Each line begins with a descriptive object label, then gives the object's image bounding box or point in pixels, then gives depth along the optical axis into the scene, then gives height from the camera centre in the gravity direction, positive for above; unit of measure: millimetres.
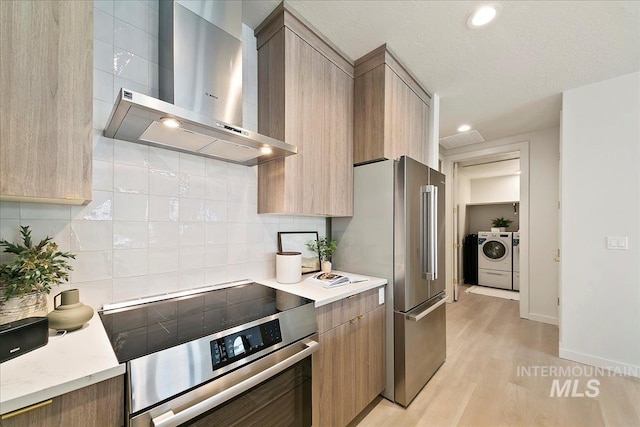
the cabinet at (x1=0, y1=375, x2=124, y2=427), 650 -519
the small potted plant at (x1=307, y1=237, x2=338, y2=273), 2152 -278
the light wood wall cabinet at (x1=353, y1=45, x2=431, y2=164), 2010 +860
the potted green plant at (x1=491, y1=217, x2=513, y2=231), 5808 -197
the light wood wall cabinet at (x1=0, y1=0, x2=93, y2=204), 825 +385
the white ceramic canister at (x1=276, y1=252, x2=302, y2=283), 1778 -364
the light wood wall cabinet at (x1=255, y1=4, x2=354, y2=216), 1671 +680
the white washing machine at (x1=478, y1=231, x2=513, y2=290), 5270 -907
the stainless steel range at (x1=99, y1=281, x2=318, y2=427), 818 -528
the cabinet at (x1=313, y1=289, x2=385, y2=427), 1423 -872
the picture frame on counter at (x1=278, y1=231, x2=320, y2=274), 2004 -239
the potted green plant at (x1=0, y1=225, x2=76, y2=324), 897 -232
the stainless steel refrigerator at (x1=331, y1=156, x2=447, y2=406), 1866 -291
